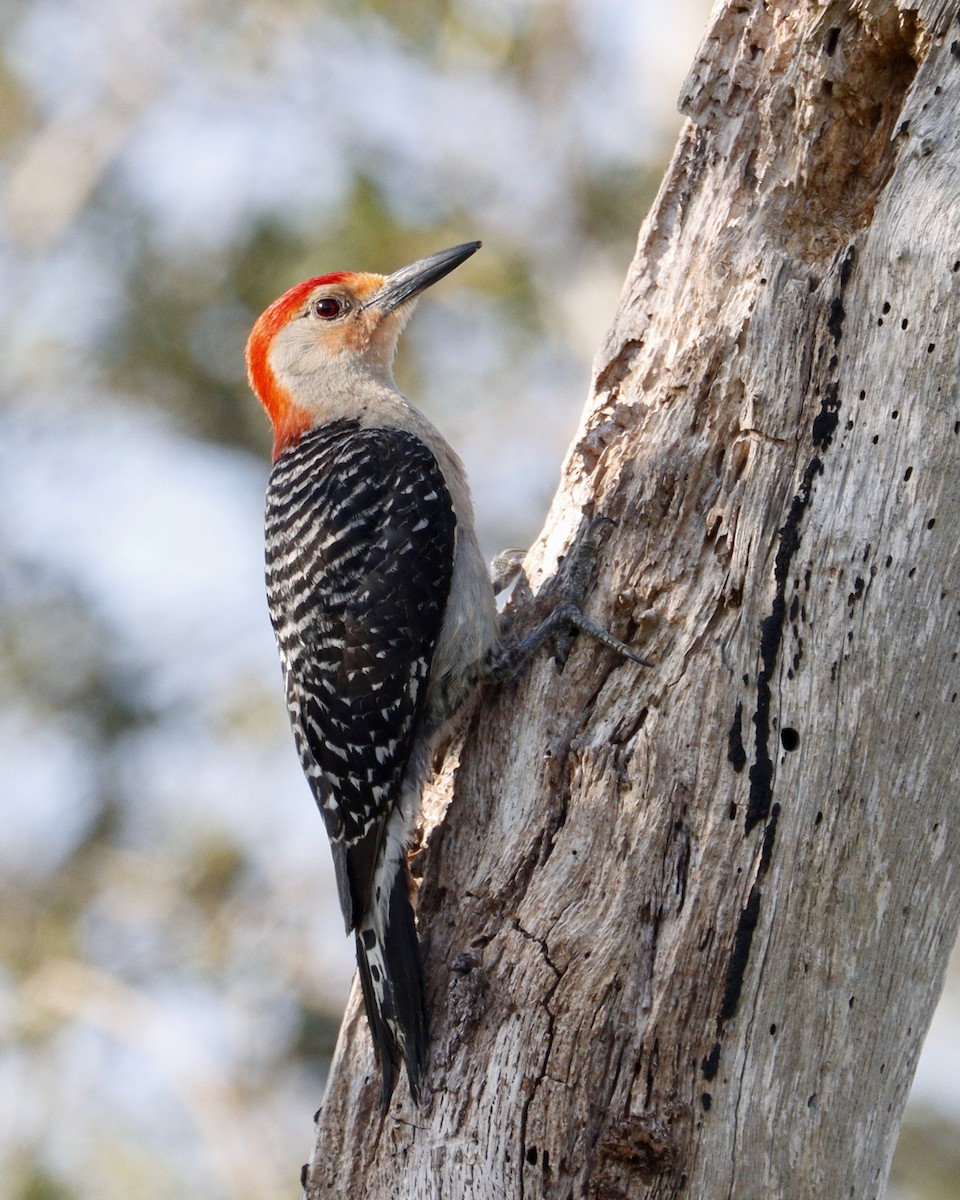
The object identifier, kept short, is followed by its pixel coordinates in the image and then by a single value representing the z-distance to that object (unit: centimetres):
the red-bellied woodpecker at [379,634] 823
